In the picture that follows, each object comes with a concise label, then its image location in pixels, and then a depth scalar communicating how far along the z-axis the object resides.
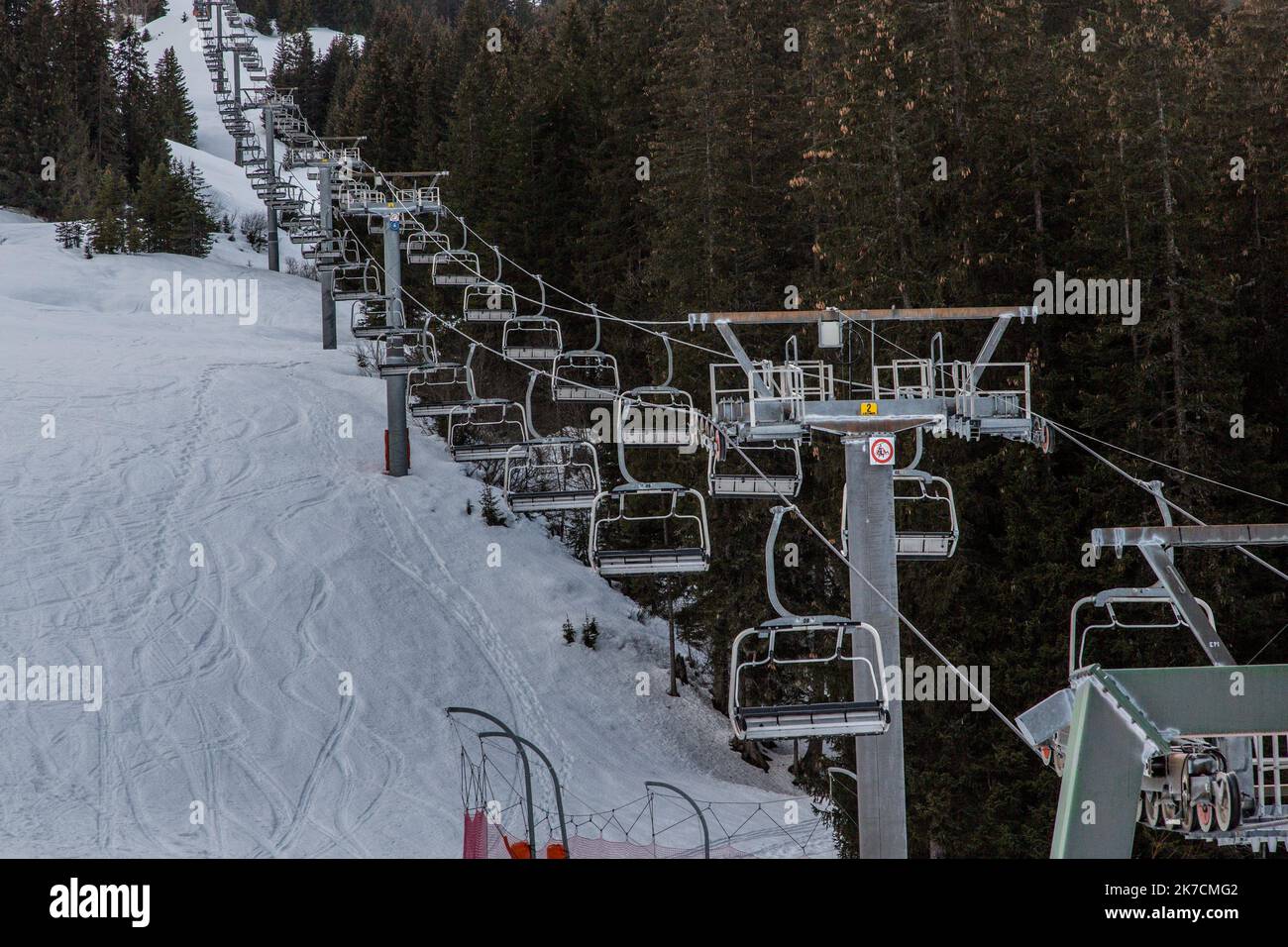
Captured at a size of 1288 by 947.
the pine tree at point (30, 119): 59.22
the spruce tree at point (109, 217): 49.94
